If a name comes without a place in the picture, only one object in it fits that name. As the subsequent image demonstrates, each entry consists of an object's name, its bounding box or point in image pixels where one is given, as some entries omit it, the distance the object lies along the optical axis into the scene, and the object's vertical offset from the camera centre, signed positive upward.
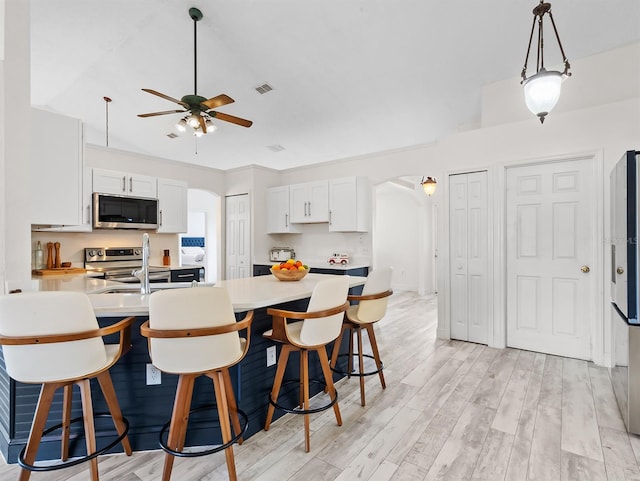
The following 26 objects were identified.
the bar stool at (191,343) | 1.50 -0.48
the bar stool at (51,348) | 1.41 -0.48
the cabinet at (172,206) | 4.95 +0.54
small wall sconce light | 5.66 +0.96
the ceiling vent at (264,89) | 4.75 +2.21
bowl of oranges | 2.72 -0.25
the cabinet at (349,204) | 4.99 +0.57
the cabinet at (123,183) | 4.28 +0.78
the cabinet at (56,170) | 2.46 +0.54
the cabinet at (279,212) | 5.76 +0.52
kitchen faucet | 2.16 -0.21
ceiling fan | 3.17 +1.32
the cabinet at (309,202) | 5.30 +0.65
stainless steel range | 4.32 -0.33
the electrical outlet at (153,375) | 1.90 -0.77
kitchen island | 1.81 -0.89
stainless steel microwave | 4.23 +0.39
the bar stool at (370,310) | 2.46 -0.53
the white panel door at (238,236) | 5.88 +0.09
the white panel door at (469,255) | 3.82 -0.16
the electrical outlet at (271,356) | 2.23 -0.78
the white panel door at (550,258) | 3.31 -0.17
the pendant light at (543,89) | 2.05 +0.96
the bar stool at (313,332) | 1.93 -0.56
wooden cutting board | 3.76 -0.35
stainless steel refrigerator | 2.09 -0.36
